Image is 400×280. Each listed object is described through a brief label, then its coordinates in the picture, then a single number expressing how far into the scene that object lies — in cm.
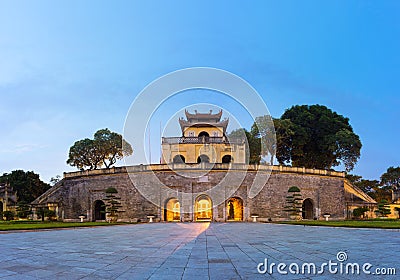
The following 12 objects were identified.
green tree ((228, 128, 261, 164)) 4347
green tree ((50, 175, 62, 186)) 5792
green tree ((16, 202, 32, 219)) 3112
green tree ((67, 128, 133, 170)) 4566
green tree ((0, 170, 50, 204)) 4512
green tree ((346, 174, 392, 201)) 5073
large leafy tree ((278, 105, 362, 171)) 3972
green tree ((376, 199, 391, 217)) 2883
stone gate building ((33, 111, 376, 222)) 3003
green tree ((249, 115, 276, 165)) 4041
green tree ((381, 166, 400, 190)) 5259
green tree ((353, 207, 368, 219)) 3228
